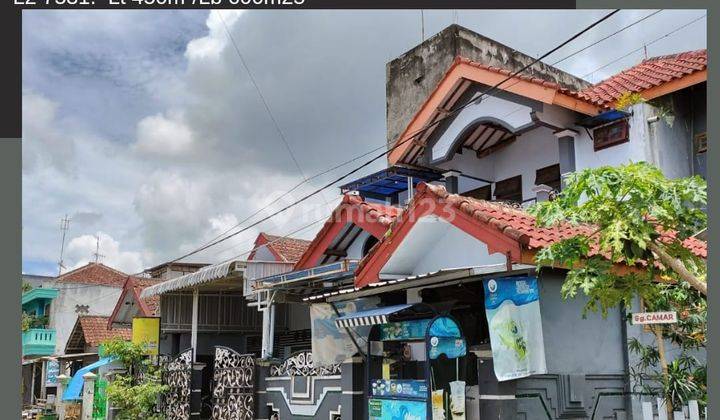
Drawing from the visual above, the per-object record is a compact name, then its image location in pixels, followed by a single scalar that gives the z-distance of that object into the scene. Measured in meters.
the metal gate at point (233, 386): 14.18
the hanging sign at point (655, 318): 7.77
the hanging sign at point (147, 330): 19.38
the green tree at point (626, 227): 7.09
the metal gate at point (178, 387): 16.00
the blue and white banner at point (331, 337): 12.17
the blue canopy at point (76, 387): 20.94
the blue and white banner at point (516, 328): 8.83
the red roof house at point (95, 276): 37.34
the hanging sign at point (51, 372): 34.22
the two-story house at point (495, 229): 9.35
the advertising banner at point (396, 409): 9.76
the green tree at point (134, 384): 16.39
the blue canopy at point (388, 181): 15.05
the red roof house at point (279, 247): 17.46
